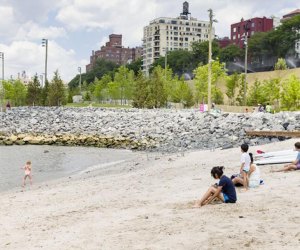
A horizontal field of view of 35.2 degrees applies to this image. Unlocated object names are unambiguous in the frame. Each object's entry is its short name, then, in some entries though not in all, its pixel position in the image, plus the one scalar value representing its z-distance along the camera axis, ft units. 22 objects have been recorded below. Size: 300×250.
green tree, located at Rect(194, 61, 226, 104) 235.81
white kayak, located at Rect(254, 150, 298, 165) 56.72
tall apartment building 635.25
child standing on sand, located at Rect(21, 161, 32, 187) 70.24
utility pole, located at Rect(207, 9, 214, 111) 135.95
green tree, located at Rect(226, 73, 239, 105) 252.52
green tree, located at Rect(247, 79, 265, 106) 213.46
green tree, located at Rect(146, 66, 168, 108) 240.12
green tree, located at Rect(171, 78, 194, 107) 247.91
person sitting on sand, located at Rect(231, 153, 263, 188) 43.30
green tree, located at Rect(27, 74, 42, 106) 285.43
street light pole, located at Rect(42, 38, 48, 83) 267.68
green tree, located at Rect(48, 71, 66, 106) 266.36
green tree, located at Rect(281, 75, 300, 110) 164.76
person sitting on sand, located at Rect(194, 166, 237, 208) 36.78
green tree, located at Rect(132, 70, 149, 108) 239.30
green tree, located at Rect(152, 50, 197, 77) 414.62
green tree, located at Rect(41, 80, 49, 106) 284.61
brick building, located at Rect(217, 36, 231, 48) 500.74
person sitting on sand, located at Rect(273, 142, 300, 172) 49.96
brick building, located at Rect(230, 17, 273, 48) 478.18
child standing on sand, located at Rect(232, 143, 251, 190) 43.24
